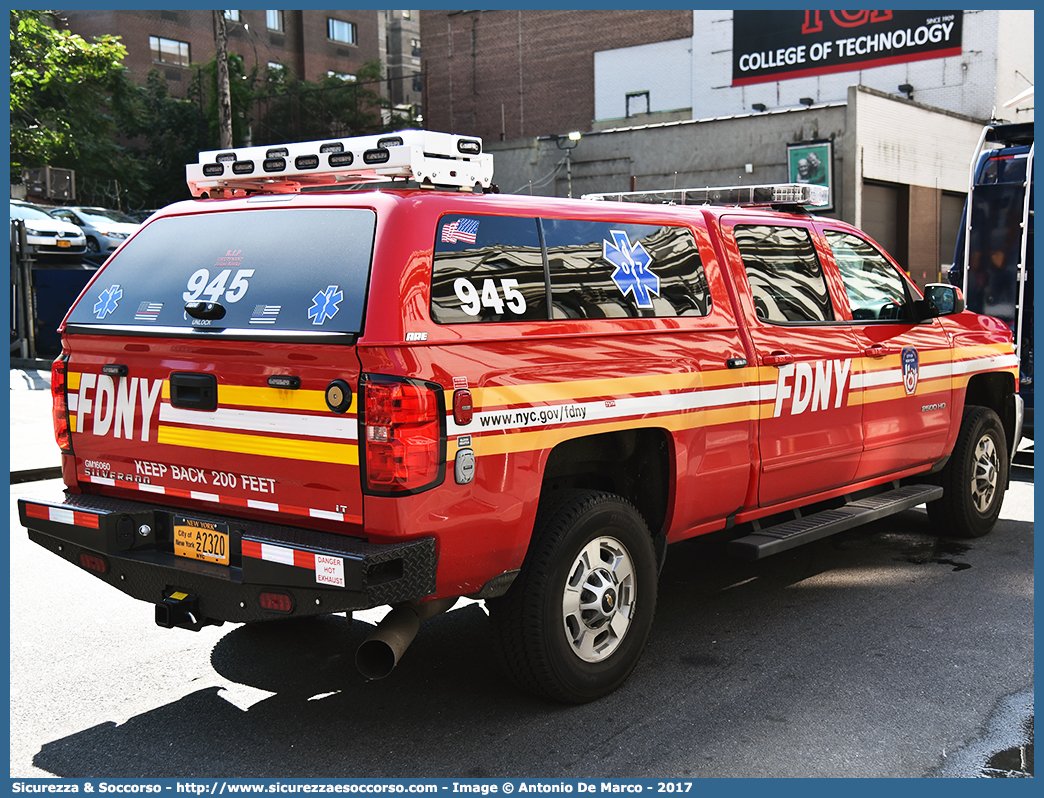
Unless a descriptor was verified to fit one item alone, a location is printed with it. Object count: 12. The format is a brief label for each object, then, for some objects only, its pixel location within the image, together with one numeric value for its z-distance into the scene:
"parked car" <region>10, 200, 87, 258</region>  20.73
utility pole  19.88
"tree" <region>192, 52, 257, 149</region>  40.53
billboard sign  30.58
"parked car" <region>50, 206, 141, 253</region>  22.28
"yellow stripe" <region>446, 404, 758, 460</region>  3.94
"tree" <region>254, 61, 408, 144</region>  43.75
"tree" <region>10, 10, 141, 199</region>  28.25
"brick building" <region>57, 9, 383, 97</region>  49.28
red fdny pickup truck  3.78
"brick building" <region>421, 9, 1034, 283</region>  25.52
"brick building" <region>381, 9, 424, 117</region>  77.88
